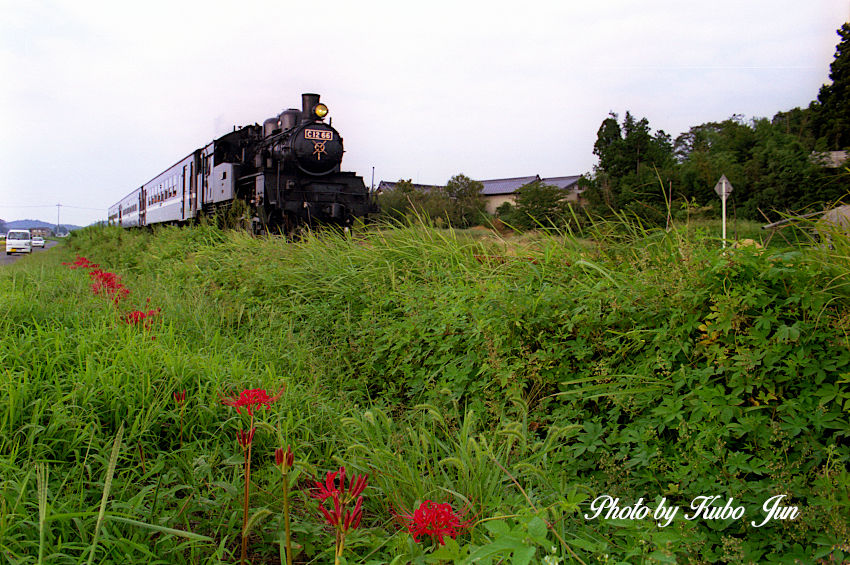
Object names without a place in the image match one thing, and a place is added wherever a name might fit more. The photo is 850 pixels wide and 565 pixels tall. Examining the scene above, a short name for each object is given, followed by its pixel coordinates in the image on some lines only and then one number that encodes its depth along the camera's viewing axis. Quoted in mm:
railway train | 12062
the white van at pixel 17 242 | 29828
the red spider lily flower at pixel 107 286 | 4743
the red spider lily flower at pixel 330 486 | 1195
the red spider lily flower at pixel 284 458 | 1260
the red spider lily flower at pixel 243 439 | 1769
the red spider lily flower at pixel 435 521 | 1322
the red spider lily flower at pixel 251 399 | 1642
